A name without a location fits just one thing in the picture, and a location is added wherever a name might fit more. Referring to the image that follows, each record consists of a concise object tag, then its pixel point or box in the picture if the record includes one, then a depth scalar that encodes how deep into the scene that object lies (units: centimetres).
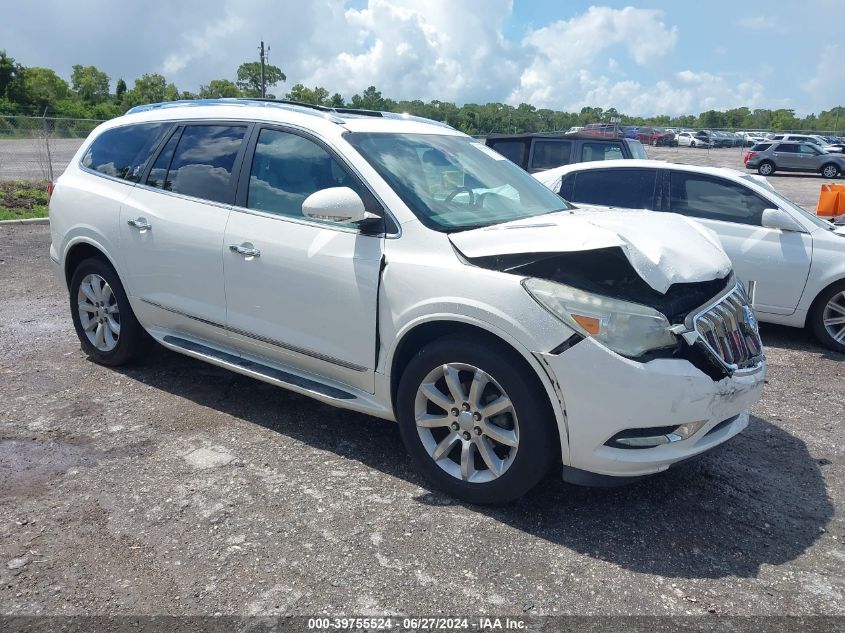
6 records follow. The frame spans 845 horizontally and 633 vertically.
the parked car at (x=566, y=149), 1094
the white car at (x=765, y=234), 642
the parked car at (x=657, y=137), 5233
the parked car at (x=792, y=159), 3304
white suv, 320
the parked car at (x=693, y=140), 5450
